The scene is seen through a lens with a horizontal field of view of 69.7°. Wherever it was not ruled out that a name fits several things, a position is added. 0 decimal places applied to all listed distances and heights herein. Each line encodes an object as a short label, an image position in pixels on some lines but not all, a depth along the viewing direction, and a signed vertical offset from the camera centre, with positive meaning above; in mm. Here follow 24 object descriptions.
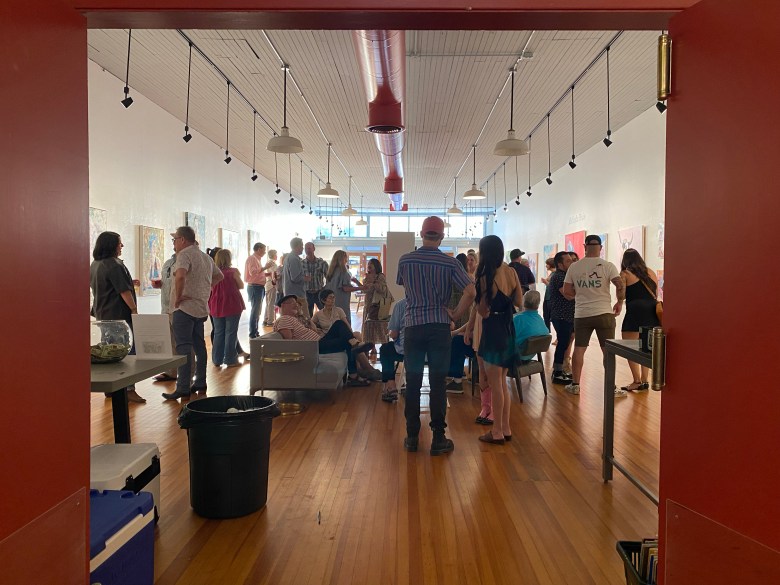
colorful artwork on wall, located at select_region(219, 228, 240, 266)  12508 +981
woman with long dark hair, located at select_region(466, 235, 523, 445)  3936 -170
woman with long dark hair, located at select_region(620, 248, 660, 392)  5562 -82
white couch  5055 -800
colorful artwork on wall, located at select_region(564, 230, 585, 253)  11898 +939
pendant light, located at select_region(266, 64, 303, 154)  6828 +1699
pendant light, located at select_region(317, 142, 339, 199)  10836 +1767
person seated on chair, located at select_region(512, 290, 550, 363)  5129 -384
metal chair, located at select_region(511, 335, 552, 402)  4988 -585
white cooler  2303 -797
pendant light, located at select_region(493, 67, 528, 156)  6863 +1685
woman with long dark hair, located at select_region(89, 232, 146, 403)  4919 -5
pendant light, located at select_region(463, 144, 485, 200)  10550 +1720
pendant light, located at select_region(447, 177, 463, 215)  16011 +2113
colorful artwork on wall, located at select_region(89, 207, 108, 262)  7067 +780
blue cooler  1751 -855
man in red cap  3773 -210
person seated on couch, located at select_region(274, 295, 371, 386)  5367 -508
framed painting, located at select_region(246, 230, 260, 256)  14812 +1193
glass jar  2754 -310
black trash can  2752 -874
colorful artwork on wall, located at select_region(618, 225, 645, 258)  8700 +763
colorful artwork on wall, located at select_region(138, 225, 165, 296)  8523 +420
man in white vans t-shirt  5609 -108
